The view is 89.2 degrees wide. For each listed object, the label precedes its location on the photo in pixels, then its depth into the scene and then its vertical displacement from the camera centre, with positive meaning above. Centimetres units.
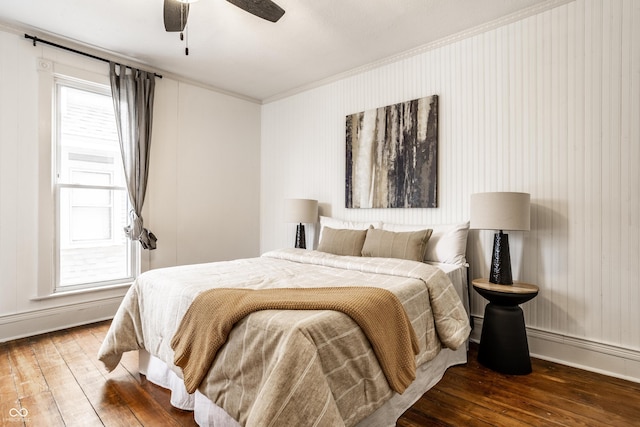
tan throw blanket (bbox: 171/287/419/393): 145 -52
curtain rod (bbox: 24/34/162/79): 289 +153
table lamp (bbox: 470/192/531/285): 229 -4
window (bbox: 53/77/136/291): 316 +17
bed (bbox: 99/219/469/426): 120 -62
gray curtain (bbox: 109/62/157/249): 338 +84
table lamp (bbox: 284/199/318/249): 380 +0
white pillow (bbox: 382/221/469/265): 270 -27
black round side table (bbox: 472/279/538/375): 225 -84
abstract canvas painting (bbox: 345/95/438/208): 313 +58
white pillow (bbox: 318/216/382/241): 335 -14
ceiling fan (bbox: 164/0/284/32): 211 +135
